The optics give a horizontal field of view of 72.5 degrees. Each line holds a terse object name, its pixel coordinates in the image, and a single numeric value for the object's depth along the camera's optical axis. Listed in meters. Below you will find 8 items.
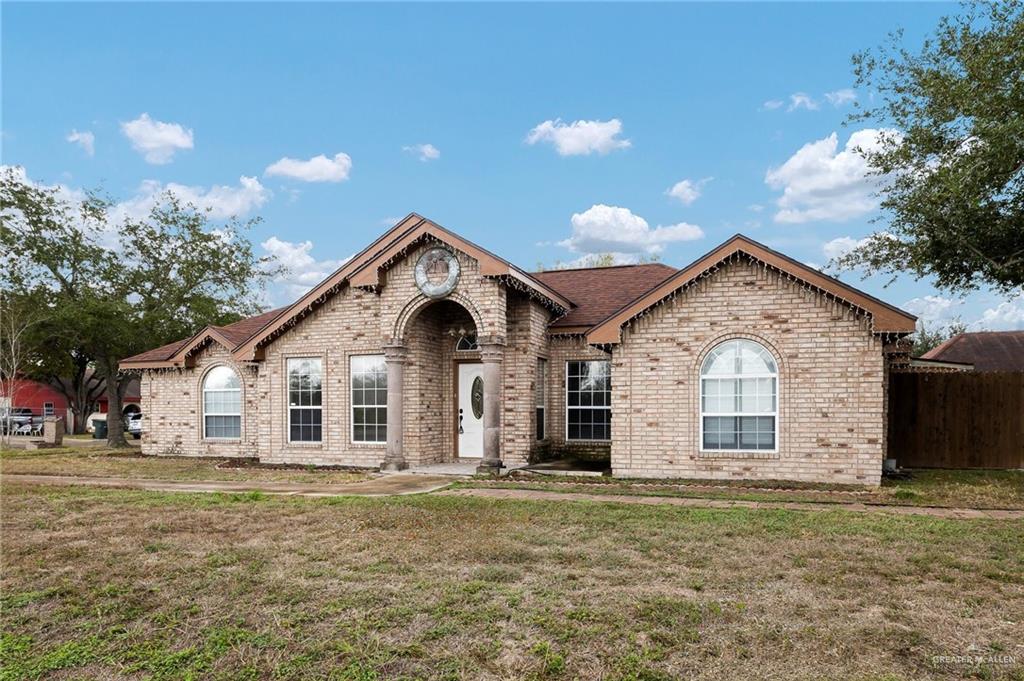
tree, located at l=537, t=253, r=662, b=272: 57.32
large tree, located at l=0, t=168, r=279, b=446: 25.97
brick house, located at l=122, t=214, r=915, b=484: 12.77
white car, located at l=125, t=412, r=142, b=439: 35.80
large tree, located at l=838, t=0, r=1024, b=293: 12.99
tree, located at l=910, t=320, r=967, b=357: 57.94
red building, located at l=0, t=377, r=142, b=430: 56.00
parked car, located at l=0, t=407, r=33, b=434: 43.59
